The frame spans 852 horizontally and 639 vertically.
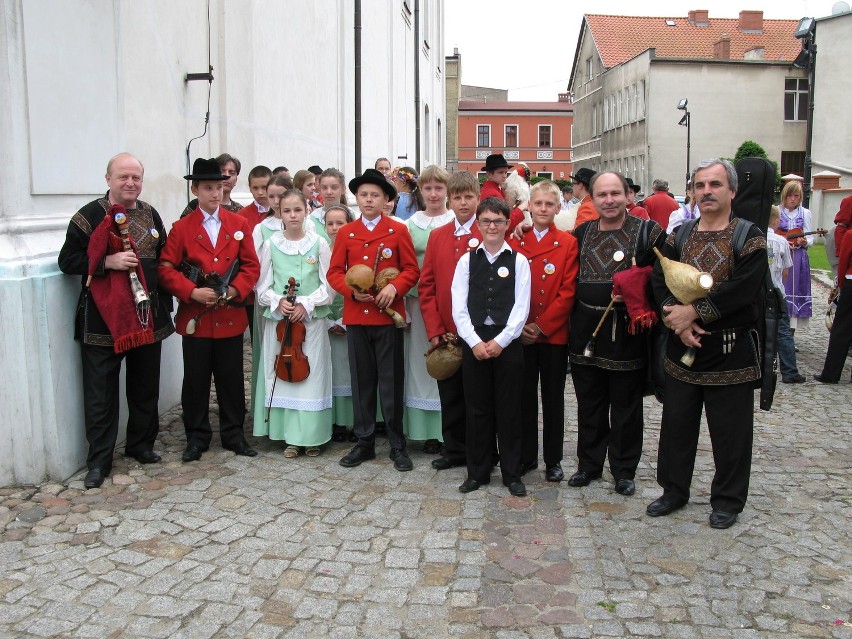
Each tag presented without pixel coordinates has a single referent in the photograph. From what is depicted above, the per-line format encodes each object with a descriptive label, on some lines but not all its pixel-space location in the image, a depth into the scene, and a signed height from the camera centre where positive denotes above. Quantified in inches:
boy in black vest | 211.0 -30.9
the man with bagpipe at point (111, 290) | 216.2 -21.1
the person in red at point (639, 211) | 347.5 -3.1
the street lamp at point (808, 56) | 687.1 +127.2
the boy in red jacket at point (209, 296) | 238.7 -24.0
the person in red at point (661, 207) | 484.7 -2.1
